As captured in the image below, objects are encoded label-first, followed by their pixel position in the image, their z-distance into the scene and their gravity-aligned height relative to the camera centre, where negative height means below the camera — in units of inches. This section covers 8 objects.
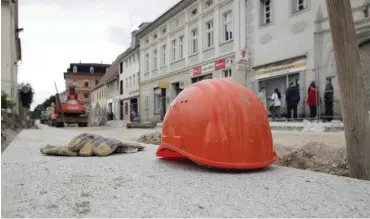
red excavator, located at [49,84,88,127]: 1132.2 +28.2
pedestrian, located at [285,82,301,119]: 588.4 +27.2
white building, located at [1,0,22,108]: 840.9 +171.8
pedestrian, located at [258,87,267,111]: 620.9 +36.3
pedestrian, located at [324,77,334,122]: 514.6 +20.7
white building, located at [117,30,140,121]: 1540.4 +172.0
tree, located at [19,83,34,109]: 934.4 +67.3
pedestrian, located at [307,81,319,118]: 541.6 +25.0
